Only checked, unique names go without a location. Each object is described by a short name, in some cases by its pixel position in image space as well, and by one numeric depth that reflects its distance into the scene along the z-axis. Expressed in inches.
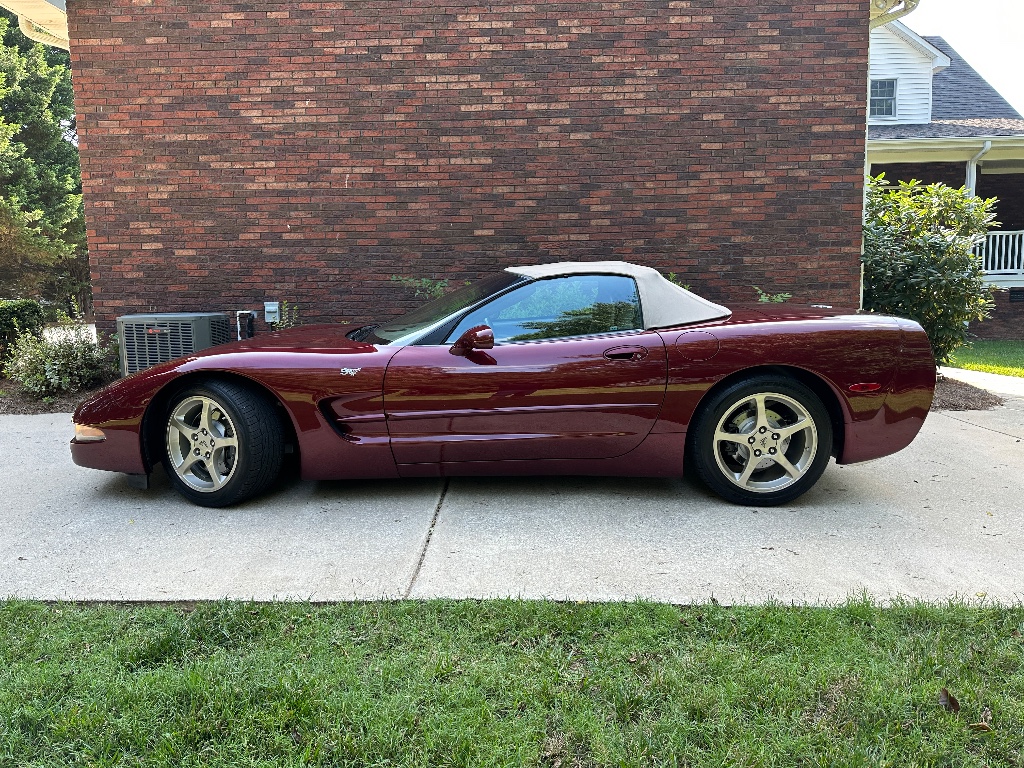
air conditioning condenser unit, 262.2
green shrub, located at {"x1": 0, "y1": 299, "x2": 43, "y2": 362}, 344.5
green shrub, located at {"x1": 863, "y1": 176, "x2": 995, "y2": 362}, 296.4
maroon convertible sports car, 155.8
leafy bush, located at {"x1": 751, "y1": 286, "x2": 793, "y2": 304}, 287.0
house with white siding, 581.3
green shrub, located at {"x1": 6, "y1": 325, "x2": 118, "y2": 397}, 283.9
